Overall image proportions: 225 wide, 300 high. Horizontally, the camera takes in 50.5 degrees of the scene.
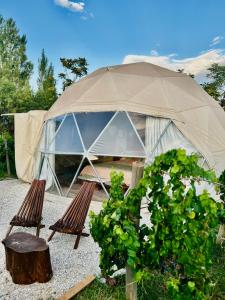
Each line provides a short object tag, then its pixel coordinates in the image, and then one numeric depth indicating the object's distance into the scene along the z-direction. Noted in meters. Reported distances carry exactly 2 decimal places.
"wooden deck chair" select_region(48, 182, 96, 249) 4.55
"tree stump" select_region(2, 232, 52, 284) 3.42
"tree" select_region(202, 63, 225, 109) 17.19
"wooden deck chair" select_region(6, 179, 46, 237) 4.70
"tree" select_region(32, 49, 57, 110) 12.30
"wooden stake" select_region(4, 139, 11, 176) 9.57
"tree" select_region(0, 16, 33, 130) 22.22
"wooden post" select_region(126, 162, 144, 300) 2.70
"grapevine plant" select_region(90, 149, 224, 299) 2.23
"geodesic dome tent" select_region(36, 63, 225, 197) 7.31
